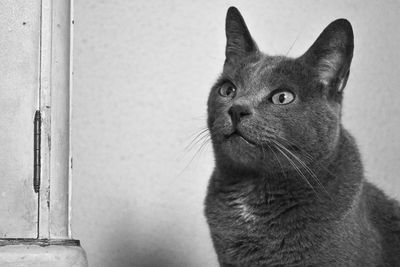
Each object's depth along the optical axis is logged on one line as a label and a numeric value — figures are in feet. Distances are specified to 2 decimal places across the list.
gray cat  2.43
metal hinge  2.35
